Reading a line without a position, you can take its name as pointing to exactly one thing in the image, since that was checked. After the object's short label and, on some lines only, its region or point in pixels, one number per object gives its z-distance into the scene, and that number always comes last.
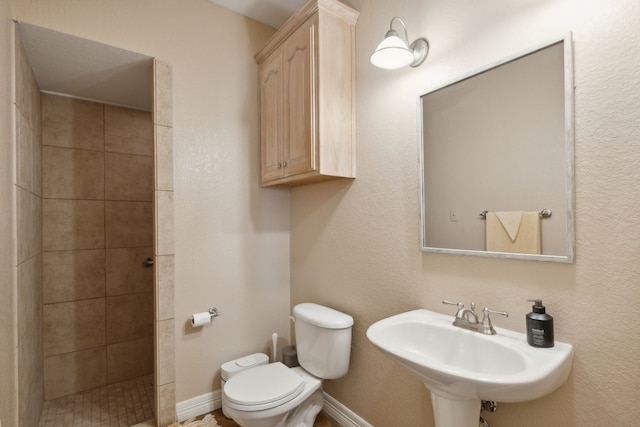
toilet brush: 2.22
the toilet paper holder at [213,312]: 2.07
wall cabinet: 1.70
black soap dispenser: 1.03
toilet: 1.54
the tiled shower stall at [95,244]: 2.29
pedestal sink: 0.89
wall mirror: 1.07
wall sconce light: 1.37
